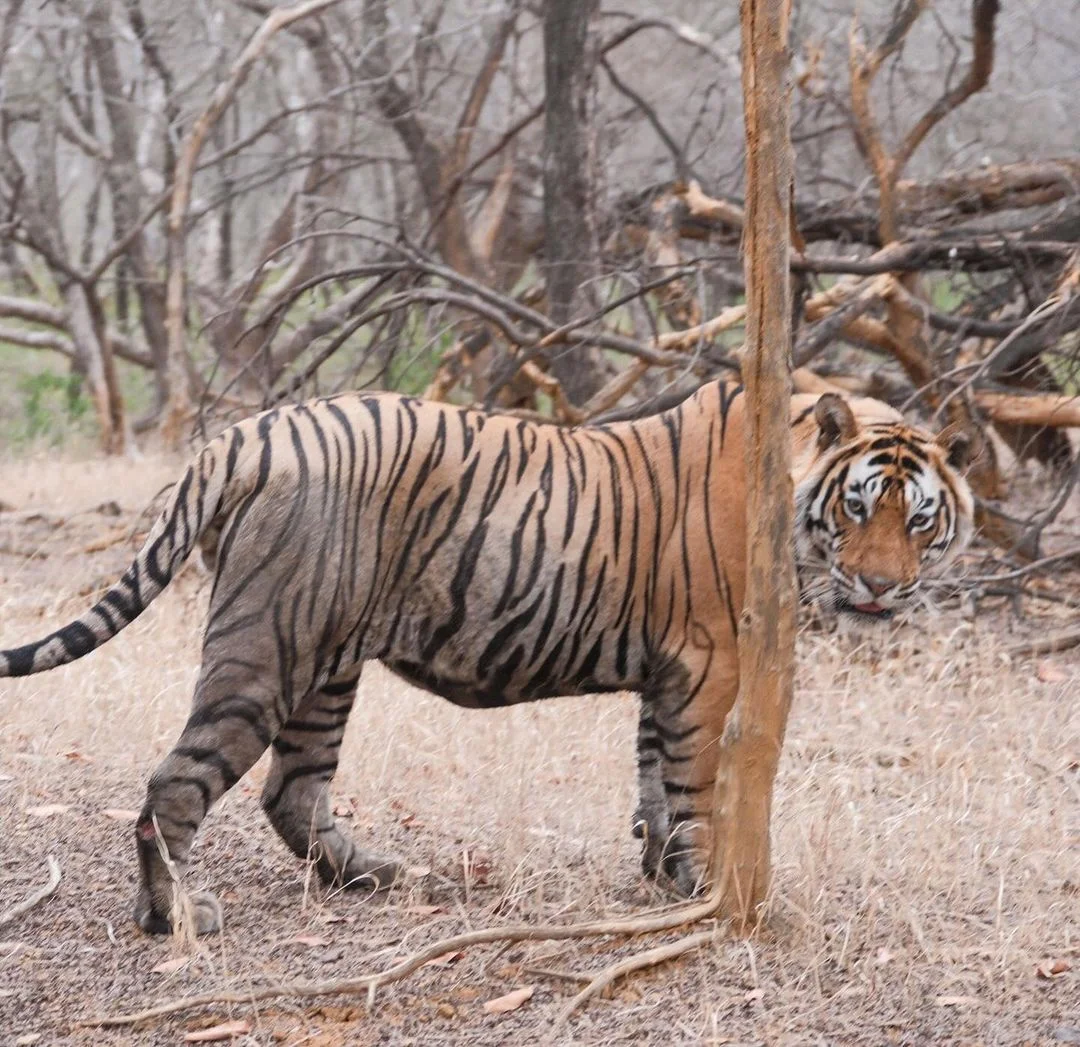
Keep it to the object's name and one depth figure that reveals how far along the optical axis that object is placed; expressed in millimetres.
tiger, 7824
